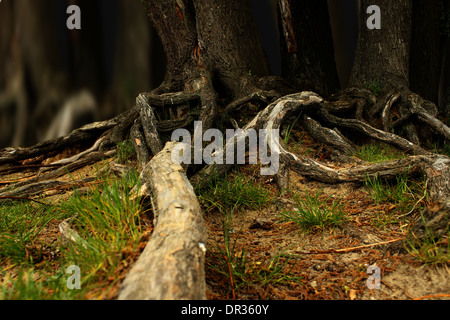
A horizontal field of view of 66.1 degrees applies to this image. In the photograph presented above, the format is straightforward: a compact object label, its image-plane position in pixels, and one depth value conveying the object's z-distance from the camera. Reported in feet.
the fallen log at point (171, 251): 5.12
